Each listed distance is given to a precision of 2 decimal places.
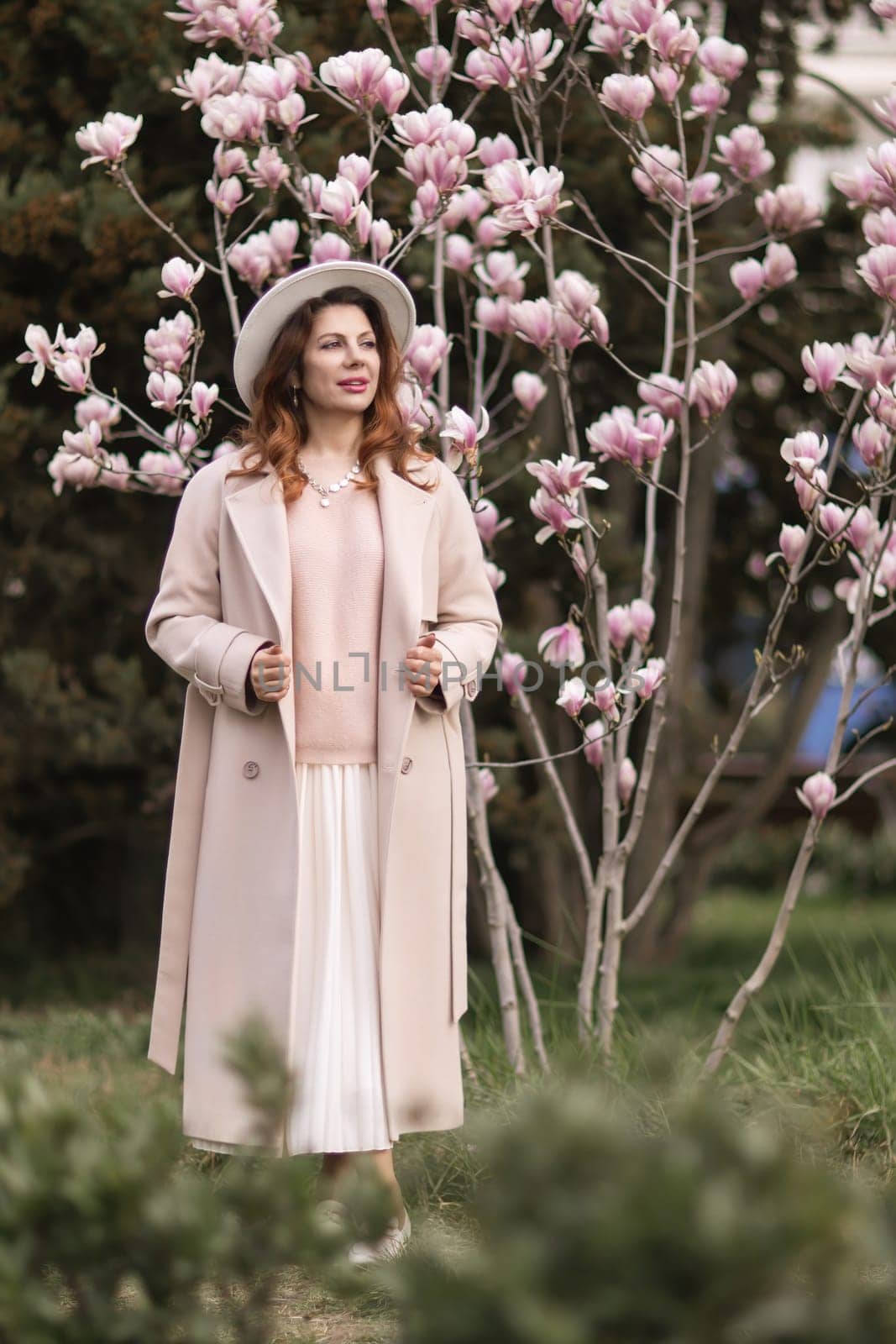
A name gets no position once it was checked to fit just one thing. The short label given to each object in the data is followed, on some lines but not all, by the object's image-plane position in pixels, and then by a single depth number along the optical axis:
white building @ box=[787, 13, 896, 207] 38.22
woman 5.35
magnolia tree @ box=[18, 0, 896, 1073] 6.32
